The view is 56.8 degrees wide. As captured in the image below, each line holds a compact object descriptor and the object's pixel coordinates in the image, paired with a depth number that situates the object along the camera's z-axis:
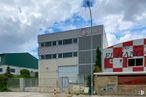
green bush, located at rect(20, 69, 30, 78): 34.76
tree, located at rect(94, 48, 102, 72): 17.54
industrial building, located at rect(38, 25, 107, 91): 24.20
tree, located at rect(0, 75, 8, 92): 17.60
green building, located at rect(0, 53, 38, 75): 37.93
